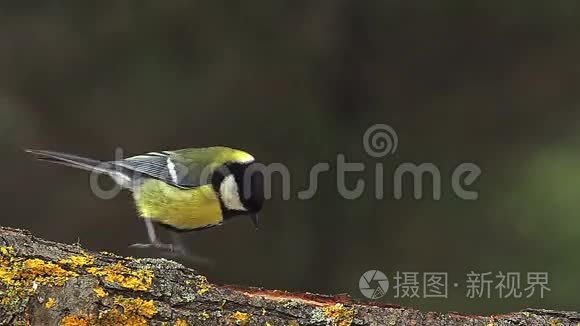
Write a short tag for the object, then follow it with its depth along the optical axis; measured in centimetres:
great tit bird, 415
